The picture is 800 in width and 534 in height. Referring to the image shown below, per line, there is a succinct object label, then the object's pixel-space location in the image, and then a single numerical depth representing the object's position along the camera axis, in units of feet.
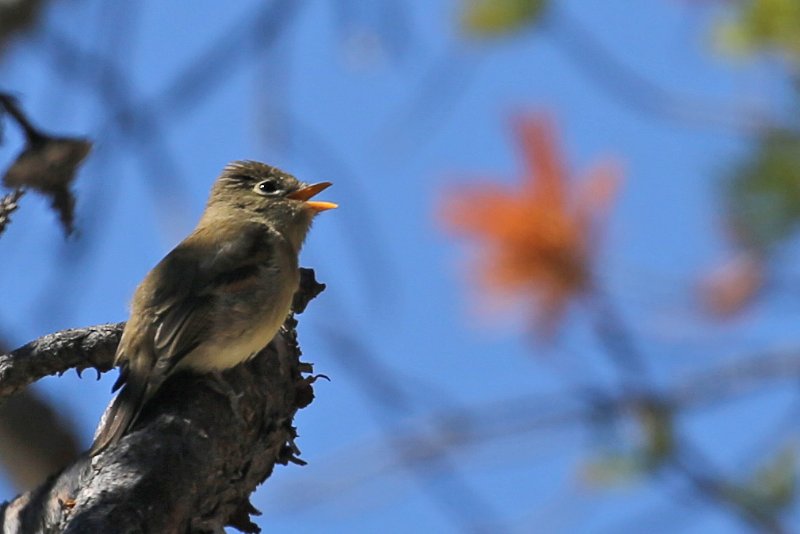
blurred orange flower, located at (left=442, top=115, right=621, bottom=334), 36.55
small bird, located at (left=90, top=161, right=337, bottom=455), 26.48
